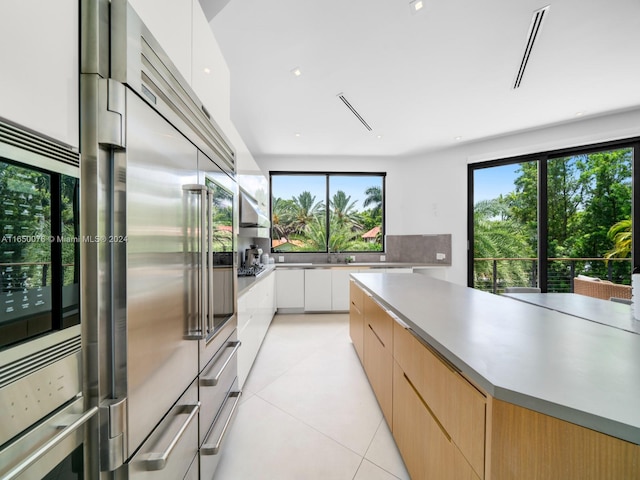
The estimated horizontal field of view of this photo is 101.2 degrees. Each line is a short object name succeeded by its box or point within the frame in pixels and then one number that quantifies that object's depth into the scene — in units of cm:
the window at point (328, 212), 511
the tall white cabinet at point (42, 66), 47
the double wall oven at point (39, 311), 46
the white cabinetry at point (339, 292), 445
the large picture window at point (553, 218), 340
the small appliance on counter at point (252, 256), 385
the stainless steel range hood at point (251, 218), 281
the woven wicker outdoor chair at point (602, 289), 269
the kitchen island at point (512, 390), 62
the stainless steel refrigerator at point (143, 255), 65
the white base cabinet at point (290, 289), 441
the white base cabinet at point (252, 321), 207
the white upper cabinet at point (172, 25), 85
